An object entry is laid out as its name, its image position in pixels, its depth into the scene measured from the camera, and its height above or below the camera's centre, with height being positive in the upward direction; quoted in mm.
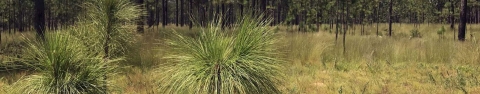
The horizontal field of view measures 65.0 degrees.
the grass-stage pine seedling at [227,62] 2555 -234
